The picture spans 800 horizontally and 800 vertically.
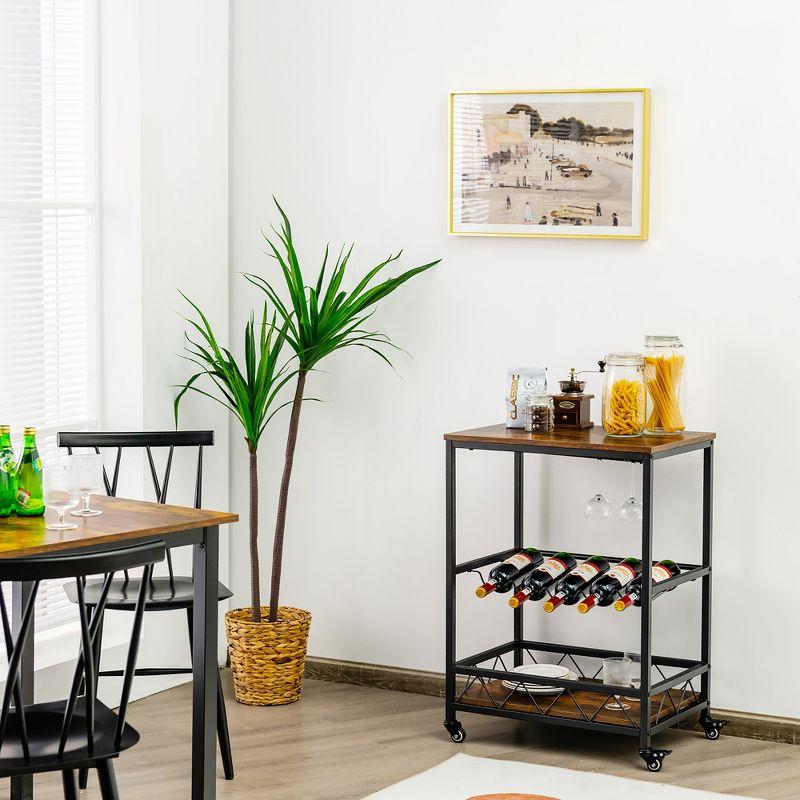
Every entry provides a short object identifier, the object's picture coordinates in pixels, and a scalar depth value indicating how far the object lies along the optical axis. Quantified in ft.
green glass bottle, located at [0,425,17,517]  9.83
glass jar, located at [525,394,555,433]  12.89
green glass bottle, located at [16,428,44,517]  9.87
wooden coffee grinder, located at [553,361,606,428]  12.85
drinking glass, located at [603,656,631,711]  12.95
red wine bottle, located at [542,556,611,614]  12.51
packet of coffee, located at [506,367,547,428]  13.03
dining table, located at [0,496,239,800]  9.51
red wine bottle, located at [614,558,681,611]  12.15
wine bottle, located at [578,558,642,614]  12.32
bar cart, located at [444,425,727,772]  11.98
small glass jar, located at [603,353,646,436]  12.26
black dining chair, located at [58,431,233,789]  11.37
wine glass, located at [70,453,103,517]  9.70
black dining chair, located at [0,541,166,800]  7.91
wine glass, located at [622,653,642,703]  12.85
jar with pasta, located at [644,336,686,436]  12.55
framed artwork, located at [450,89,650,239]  13.25
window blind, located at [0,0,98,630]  13.03
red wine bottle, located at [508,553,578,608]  12.71
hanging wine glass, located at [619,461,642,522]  12.52
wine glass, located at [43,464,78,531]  9.56
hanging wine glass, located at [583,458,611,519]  12.64
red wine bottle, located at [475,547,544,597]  12.87
